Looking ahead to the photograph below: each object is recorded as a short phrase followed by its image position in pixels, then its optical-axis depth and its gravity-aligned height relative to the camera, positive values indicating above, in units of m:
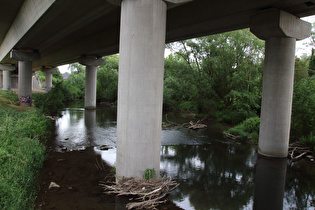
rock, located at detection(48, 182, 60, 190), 7.82 -3.04
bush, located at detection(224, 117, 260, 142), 16.69 -2.34
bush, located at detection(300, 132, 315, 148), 13.26 -2.19
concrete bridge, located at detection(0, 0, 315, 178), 7.46 +2.76
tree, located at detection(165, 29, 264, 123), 23.36 +2.39
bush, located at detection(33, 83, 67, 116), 21.98 -1.03
